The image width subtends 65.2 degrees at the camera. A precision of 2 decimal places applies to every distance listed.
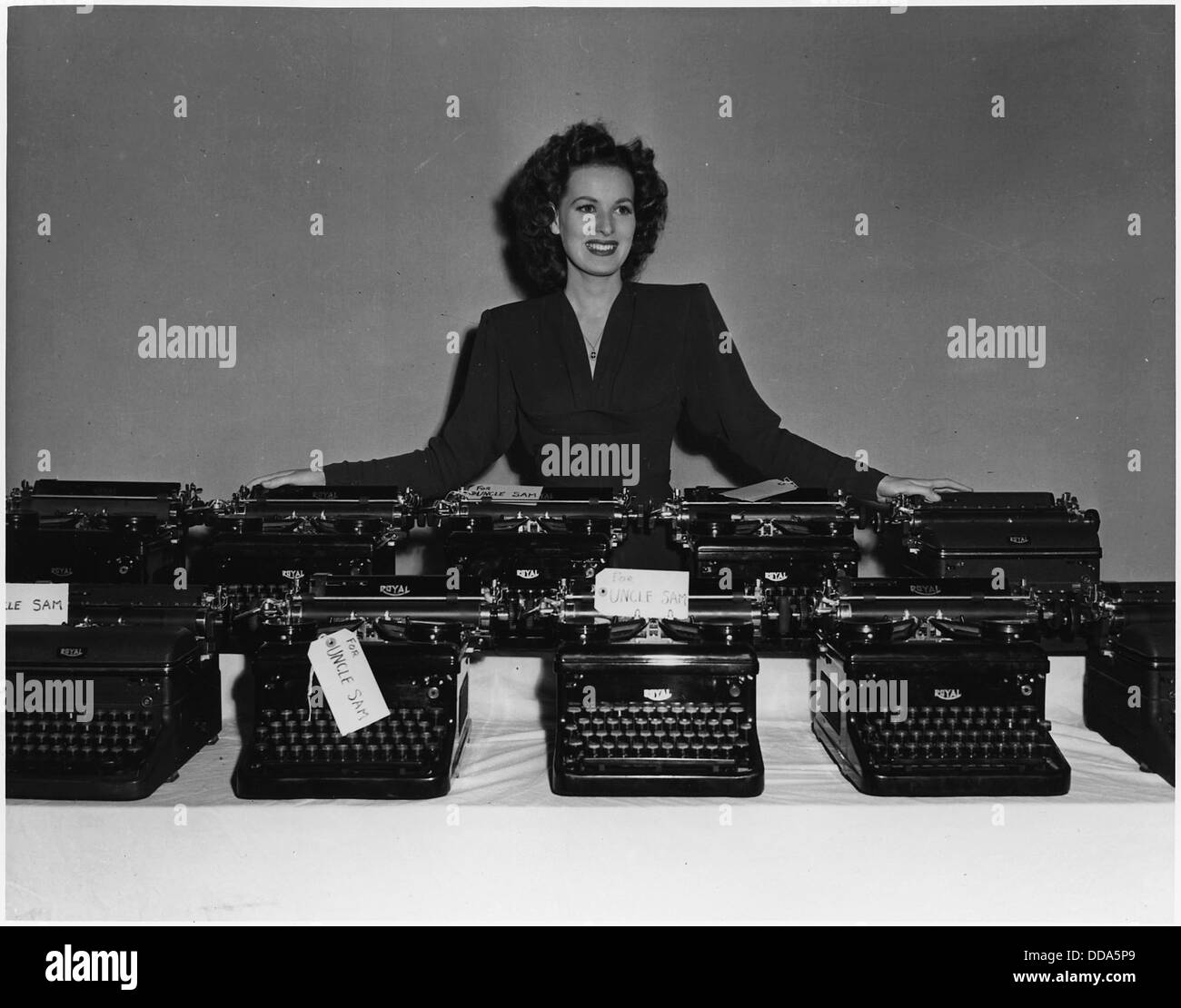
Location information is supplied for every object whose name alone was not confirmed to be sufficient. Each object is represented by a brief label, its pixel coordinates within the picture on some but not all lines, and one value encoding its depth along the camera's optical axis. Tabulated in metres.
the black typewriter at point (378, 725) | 1.79
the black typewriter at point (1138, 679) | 1.89
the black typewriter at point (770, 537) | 2.43
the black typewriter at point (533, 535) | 2.45
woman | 3.61
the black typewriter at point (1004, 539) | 2.56
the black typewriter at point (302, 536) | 2.54
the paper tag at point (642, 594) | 1.89
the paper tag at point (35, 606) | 1.98
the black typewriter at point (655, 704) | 1.83
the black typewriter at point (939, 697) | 1.80
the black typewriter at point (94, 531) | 2.59
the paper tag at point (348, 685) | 1.84
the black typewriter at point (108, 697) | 1.81
